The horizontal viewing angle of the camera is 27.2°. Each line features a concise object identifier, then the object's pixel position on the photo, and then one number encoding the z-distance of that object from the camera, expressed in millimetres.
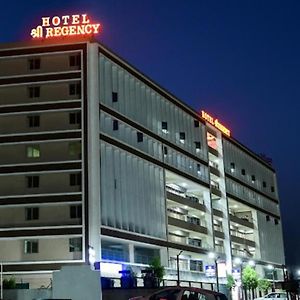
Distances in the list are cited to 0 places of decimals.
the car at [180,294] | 26141
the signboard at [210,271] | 83500
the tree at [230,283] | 91188
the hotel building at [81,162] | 65000
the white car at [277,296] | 68731
